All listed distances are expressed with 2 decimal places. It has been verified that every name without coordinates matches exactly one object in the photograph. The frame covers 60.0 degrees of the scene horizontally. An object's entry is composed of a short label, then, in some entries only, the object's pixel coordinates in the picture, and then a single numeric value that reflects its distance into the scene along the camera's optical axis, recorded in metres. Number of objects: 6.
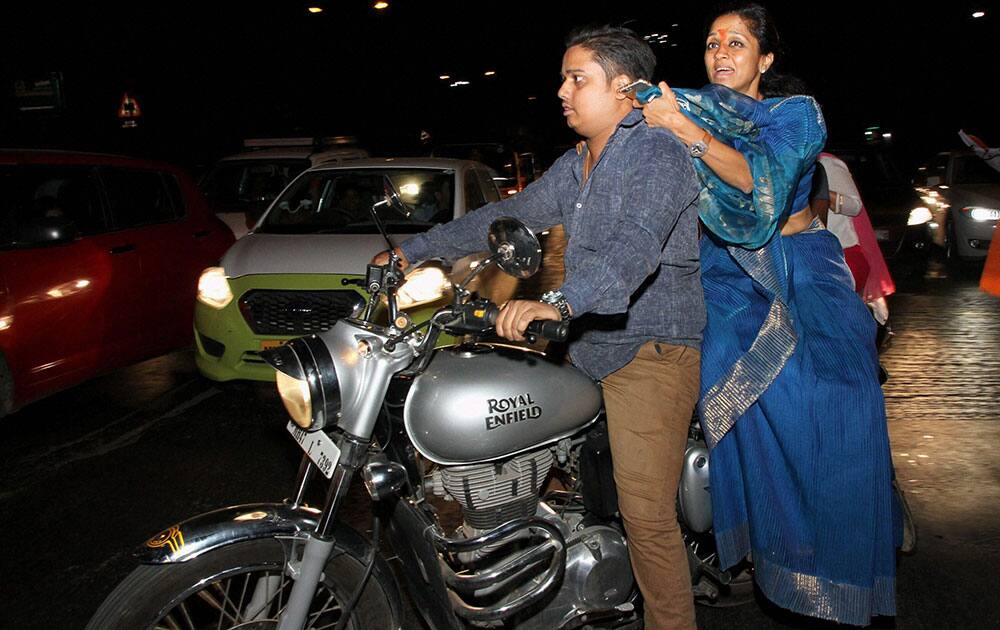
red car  5.48
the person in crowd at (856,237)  4.37
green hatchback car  5.68
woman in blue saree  2.78
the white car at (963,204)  11.84
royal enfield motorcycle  2.29
